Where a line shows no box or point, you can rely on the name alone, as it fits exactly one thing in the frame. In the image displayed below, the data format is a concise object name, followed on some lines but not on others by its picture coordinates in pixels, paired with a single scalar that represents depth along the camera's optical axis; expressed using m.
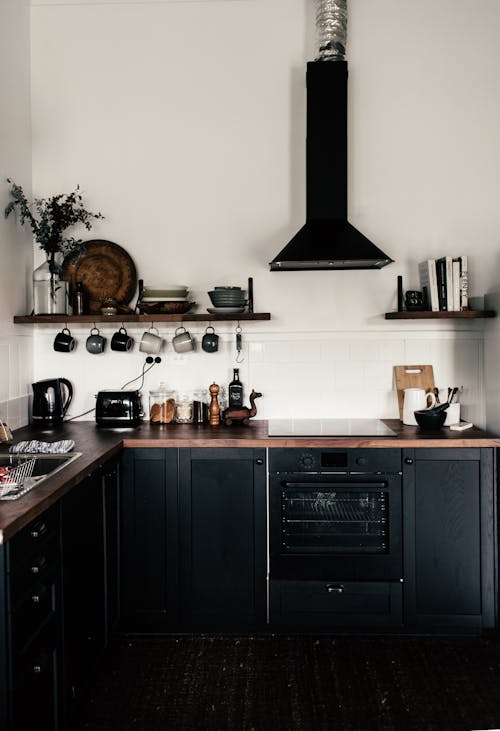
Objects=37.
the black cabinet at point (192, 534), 3.23
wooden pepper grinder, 3.70
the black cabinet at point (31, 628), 1.84
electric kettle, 3.66
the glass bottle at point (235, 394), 3.79
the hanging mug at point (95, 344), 3.76
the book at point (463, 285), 3.62
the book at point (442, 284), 3.63
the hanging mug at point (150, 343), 3.77
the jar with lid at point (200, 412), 3.75
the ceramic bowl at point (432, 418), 3.47
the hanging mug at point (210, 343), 3.75
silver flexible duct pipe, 3.66
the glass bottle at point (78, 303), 3.73
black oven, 3.21
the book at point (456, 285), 3.62
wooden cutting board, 3.82
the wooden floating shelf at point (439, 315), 3.54
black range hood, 3.63
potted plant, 3.71
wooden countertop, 3.04
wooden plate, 3.86
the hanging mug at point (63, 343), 3.76
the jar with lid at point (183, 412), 3.75
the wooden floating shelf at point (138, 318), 3.58
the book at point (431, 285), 3.64
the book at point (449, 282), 3.62
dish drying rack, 2.13
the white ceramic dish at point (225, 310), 3.64
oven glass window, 3.23
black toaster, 3.61
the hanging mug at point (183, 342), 3.76
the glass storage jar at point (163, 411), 3.73
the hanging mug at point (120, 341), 3.77
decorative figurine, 3.59
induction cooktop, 3.29
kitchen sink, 2.17
